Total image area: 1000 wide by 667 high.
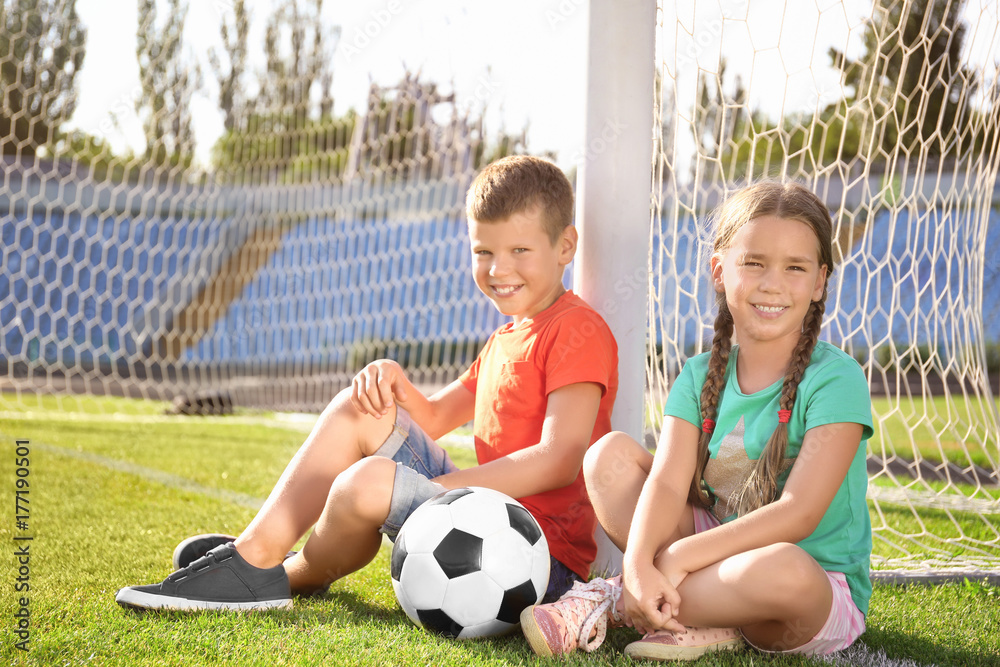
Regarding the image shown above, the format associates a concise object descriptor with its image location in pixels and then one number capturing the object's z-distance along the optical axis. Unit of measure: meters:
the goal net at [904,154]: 2.49
